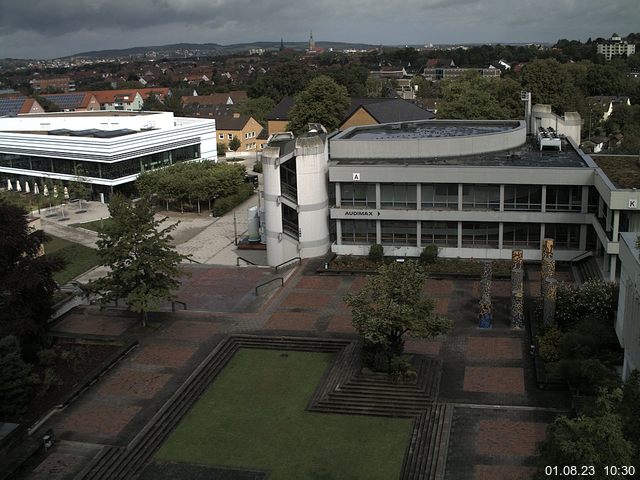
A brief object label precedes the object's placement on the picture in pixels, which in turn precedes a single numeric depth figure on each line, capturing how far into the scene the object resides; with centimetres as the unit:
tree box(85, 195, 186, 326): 3139
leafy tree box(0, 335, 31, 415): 2386
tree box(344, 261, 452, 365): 2578
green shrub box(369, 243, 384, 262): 4075
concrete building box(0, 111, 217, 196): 6588
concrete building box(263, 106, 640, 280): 3869
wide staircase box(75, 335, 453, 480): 2194
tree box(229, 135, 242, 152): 9069
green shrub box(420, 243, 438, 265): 3988
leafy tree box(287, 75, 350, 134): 7962
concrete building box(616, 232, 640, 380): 2189
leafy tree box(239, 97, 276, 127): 10756
